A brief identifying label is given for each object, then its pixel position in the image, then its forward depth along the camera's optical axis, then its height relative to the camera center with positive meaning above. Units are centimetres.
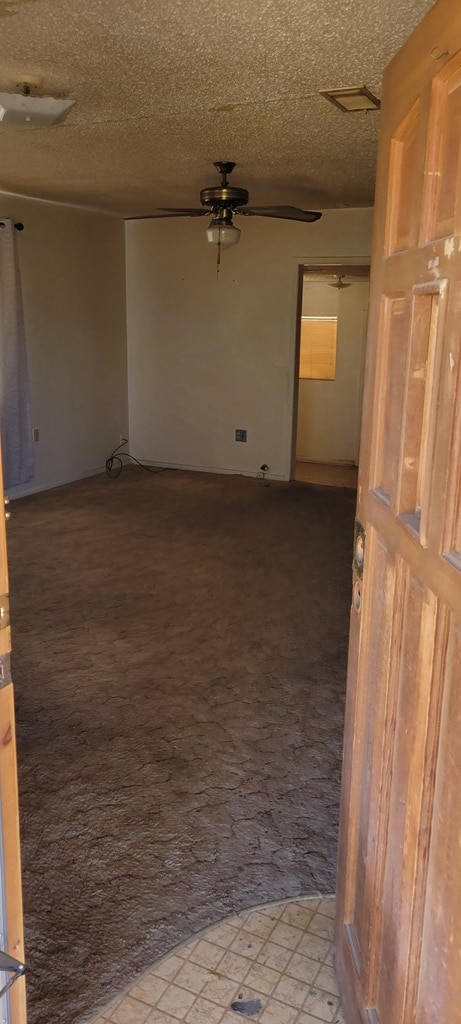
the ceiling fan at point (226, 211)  390 +77
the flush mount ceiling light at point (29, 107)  263 +86
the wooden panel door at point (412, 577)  90 -31
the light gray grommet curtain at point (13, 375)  511 -19
